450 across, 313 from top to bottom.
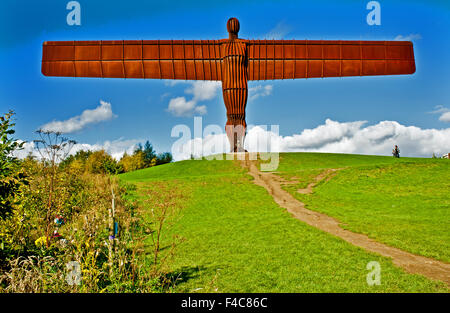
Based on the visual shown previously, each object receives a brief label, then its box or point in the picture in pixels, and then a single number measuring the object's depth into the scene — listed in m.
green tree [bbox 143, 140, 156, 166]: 69.40
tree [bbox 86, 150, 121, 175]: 41.87
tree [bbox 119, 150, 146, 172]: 47.44
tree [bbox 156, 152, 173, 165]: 59.67
